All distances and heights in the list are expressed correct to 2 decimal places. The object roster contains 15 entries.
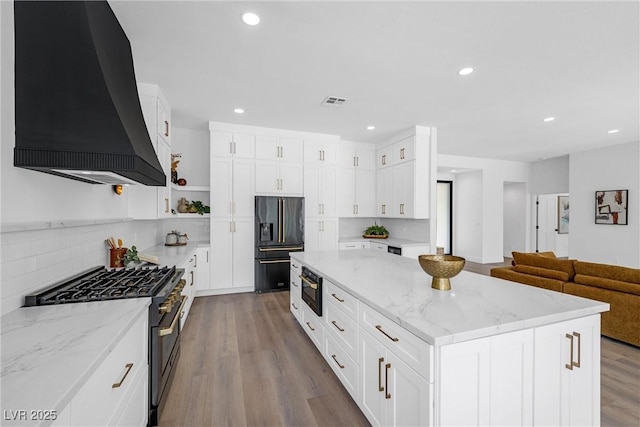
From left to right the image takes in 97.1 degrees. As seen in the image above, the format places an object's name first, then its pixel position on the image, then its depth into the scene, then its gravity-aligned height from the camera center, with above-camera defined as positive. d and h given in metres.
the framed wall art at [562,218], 8.09 -0.17
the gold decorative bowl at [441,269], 1.66 -0.34
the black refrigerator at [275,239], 4.55 -0.44
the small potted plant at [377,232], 5.77 -0.42
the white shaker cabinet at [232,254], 4.49 -0.69
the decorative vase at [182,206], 4.59 +0.09
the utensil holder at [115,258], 2.58 -0.43
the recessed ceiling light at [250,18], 1.97 +1.38
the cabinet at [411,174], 4.74 +0.67
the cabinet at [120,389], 0.97 -0.74
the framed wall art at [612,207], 5.79 +0.11
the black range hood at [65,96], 1.41 +0.59
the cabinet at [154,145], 3.08 +0.77
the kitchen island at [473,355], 1.18 -0.67
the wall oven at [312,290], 2.40 -0.71
